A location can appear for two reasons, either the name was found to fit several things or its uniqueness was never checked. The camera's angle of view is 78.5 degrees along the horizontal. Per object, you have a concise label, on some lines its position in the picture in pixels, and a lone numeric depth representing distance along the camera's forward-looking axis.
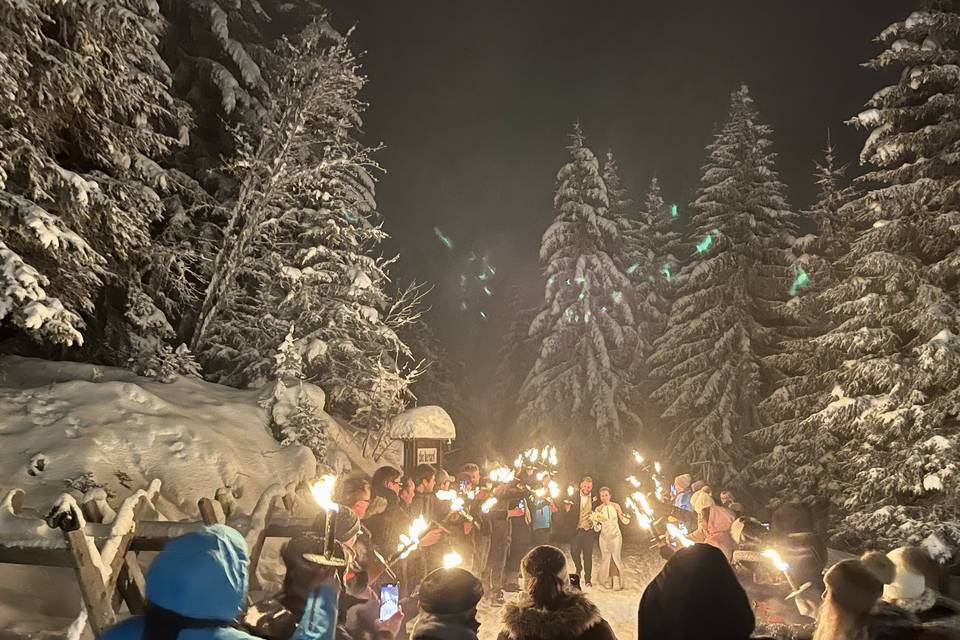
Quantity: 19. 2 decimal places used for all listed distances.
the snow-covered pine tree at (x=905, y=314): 11.98
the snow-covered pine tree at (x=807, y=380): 15.57
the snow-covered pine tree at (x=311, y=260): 15.40
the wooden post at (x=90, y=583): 4.57
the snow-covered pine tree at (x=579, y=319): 24.86
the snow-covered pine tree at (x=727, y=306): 20.16
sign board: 16.73
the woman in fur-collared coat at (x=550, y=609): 3.25
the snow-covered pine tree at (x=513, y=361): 33.59
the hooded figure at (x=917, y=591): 3.72
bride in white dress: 11.48
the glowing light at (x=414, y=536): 5.01
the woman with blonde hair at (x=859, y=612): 3.21
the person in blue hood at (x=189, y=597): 2.11
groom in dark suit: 11.63
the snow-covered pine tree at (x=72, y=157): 7.51
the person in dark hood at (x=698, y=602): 2.88
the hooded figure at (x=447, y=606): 3.36
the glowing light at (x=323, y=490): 3.14
